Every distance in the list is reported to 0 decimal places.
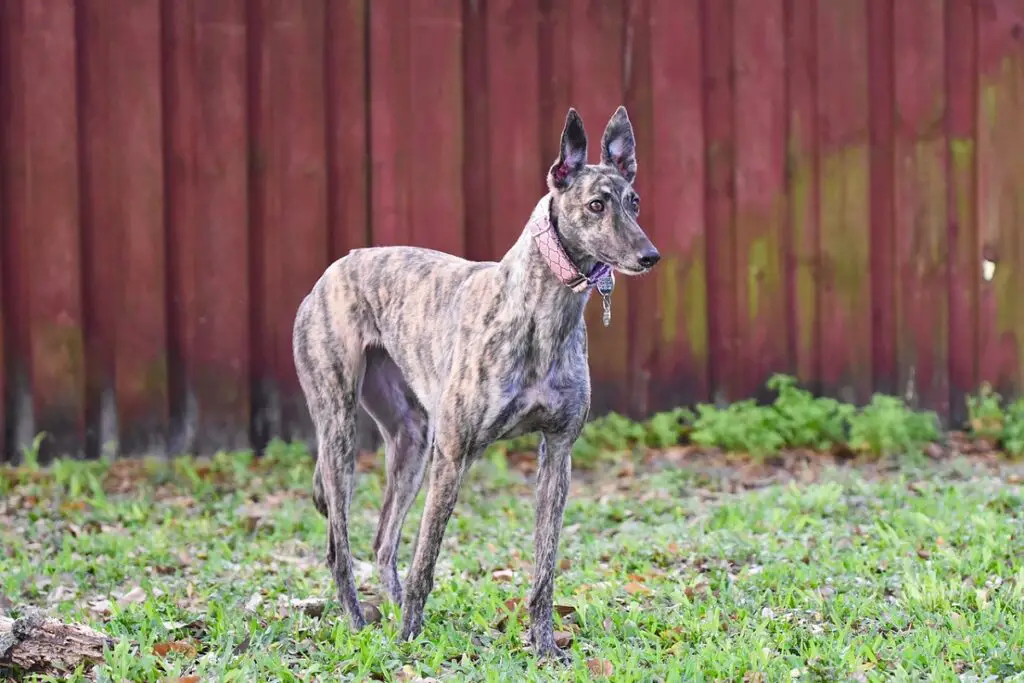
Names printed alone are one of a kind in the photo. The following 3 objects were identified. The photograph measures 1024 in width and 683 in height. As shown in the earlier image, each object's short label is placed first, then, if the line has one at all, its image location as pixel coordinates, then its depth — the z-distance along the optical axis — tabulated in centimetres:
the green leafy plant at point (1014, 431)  1670
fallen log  833
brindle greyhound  880
